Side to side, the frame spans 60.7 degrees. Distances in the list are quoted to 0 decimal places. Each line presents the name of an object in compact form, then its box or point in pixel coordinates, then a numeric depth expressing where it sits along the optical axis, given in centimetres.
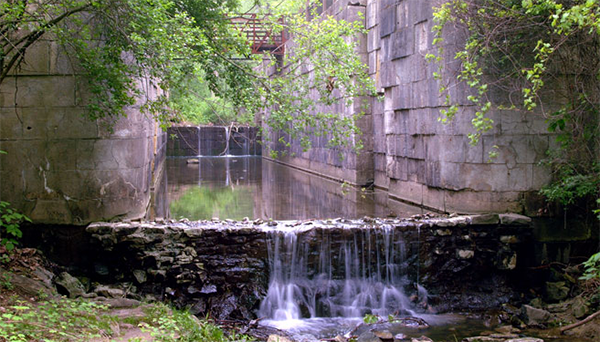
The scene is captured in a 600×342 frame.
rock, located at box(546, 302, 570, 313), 682
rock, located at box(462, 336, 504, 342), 566
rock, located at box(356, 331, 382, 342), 547
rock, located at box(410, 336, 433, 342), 570
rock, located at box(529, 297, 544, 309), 706
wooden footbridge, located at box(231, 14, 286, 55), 2191
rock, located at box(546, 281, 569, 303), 724
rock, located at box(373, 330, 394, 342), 568
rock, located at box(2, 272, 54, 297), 554
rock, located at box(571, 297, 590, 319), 641
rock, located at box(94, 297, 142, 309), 570
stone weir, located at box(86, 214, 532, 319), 700
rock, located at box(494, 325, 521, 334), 613
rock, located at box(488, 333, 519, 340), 586
